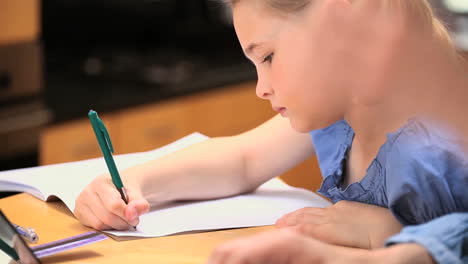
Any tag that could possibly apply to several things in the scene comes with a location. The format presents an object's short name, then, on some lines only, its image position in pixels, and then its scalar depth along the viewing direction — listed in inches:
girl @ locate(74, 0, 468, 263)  44.5
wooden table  47.5
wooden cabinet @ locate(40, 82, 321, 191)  101.0
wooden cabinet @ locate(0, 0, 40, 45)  94.3
